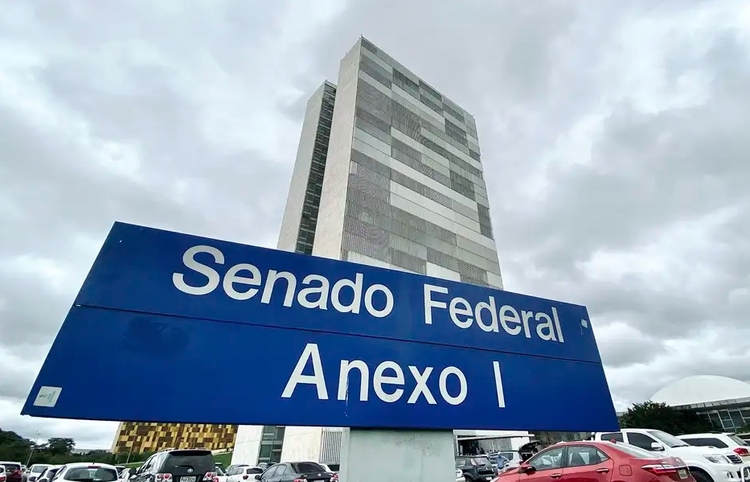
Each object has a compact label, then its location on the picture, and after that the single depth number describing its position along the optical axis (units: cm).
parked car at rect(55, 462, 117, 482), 776
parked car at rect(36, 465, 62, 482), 1038
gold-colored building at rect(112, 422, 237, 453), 7644
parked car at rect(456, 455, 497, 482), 1311
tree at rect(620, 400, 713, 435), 3431
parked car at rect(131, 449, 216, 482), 831
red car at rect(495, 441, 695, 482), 452
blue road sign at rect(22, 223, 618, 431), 209
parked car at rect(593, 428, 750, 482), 710
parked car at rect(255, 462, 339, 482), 959
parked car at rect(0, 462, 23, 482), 1363
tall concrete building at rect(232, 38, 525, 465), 2678
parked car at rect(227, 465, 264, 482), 1327
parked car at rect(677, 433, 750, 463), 835
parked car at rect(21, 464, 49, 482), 1705
